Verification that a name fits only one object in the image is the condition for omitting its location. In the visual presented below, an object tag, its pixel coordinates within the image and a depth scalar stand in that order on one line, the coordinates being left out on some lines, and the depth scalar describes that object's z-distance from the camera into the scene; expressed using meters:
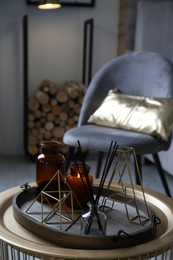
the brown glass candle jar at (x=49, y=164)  1.25
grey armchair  2.00
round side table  0.89
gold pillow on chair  2.08
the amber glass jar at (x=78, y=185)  1.19
